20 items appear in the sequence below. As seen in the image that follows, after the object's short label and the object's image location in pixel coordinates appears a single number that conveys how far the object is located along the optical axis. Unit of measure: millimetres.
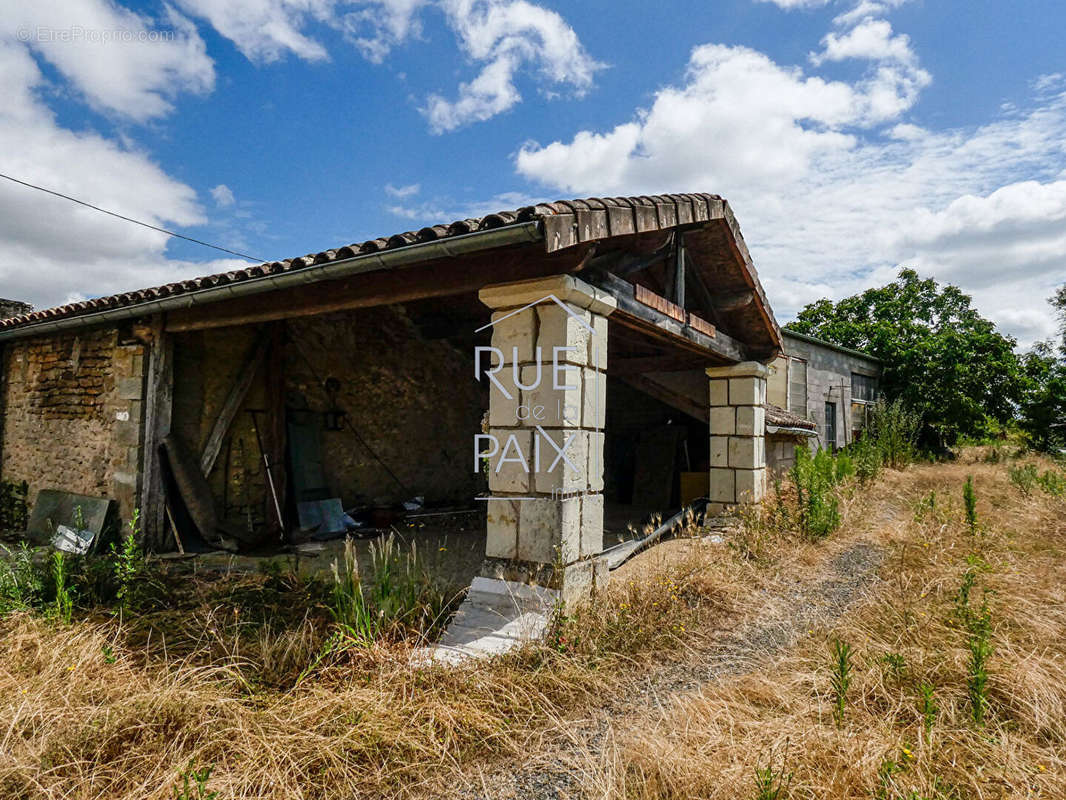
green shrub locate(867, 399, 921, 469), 10219
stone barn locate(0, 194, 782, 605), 3613
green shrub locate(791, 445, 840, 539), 5582
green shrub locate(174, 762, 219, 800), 1810
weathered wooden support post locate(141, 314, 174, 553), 5488
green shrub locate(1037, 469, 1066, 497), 7318
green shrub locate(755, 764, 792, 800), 1754
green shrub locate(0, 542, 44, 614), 3438
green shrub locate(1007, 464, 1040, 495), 7467
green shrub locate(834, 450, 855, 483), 8141
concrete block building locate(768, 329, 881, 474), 12211
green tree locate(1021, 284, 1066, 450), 13805
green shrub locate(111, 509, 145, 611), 3393
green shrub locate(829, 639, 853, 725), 2277
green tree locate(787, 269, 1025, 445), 14445
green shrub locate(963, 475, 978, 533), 5160
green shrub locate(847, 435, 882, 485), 8625
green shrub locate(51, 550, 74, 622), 3314
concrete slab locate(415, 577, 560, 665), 2977
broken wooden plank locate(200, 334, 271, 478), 5934
